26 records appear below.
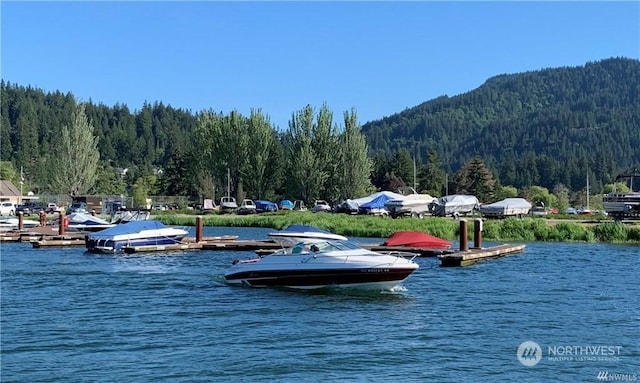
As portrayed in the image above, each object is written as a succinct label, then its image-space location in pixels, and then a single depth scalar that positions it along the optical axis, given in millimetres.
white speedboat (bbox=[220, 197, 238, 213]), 99750
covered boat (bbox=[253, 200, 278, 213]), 97750
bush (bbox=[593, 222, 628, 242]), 53469
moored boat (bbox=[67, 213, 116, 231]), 61750
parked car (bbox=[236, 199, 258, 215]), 96131
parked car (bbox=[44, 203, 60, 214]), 96125
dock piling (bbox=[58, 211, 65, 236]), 56375
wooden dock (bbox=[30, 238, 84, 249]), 49503
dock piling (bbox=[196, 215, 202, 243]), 49062
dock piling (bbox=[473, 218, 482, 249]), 42969
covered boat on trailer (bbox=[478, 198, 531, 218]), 82000
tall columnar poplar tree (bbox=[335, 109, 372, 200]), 105438
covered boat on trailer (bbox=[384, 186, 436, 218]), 82562
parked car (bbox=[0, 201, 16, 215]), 95694
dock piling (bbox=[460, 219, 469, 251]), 39875
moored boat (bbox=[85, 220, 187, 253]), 44688
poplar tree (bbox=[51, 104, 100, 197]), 109438
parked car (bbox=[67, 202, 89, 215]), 90138
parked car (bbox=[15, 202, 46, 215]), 99238
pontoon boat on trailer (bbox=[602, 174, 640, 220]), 66812
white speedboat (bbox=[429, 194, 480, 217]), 83938
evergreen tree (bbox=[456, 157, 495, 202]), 127325
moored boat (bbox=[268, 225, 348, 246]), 42750
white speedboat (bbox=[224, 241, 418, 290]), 27906
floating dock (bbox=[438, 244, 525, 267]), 36969
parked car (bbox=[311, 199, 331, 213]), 96619
